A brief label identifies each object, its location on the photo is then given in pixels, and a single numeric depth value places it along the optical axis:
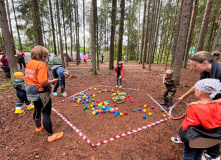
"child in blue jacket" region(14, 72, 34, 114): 3.81
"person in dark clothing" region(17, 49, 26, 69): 10.71
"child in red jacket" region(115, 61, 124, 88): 6.49
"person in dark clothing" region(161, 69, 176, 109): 4.24
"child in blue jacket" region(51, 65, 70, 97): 5.01
